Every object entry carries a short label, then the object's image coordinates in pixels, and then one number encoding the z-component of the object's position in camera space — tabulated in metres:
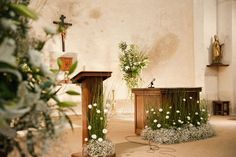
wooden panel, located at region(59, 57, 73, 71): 7.97
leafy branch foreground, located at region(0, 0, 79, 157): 0.95
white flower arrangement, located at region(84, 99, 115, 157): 3.63
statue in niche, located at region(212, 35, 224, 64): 9.64
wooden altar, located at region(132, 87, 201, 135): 5.25
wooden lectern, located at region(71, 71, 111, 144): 3.70
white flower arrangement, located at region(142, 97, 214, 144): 4.86
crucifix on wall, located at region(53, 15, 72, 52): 8.48
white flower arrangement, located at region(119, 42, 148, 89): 8.16
